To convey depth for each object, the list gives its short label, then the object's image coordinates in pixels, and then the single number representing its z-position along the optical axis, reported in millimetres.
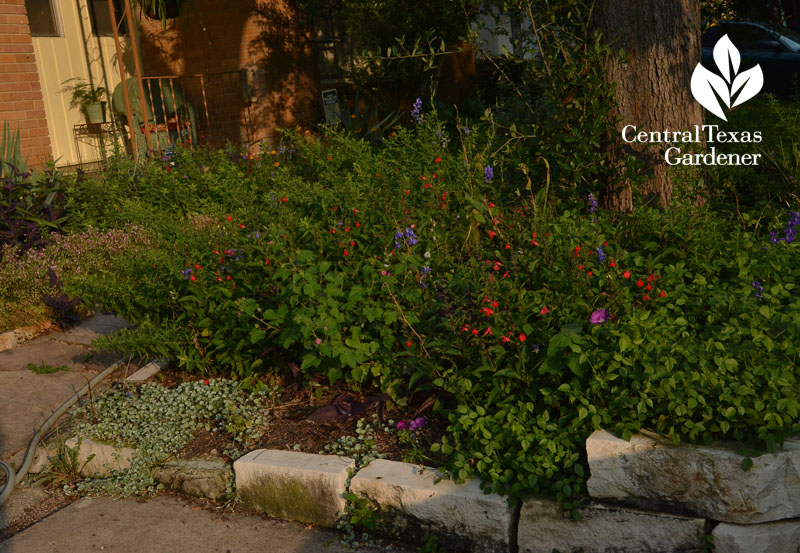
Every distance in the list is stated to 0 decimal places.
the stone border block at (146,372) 4438
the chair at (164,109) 10539
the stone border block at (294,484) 3242
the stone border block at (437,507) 2977
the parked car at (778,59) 11564
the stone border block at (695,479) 2678
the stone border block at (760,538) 2703
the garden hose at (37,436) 3639
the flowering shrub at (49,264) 5719
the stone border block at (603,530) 2801
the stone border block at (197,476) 3521
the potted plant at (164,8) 10336
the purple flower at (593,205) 3982
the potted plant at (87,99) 10422
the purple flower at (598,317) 3006
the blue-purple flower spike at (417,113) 5337
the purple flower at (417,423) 3439
